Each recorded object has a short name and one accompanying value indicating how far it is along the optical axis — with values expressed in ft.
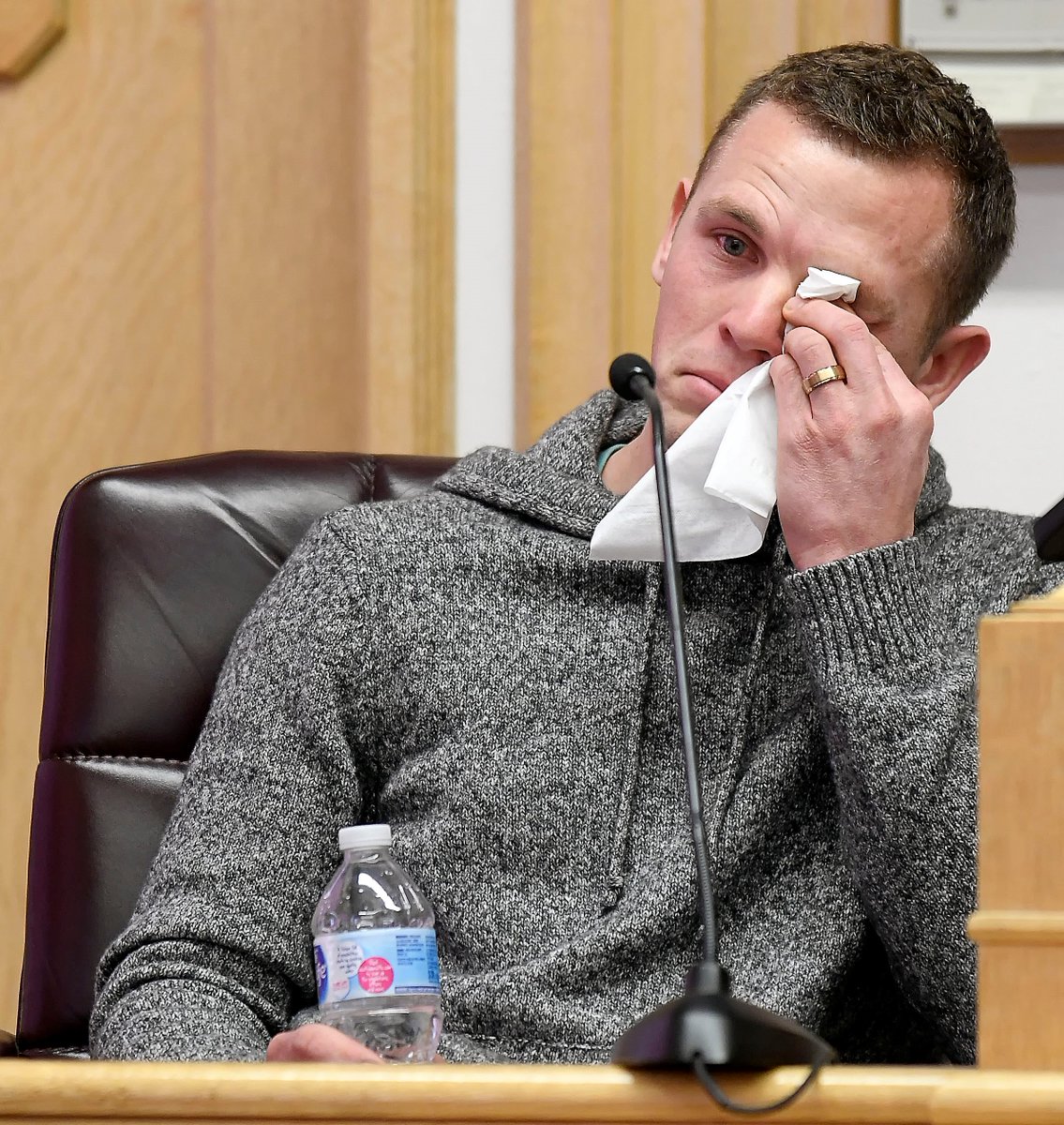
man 15.37
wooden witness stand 13.85
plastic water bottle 15.10
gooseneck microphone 13.90
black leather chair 15.88
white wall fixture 17.35
